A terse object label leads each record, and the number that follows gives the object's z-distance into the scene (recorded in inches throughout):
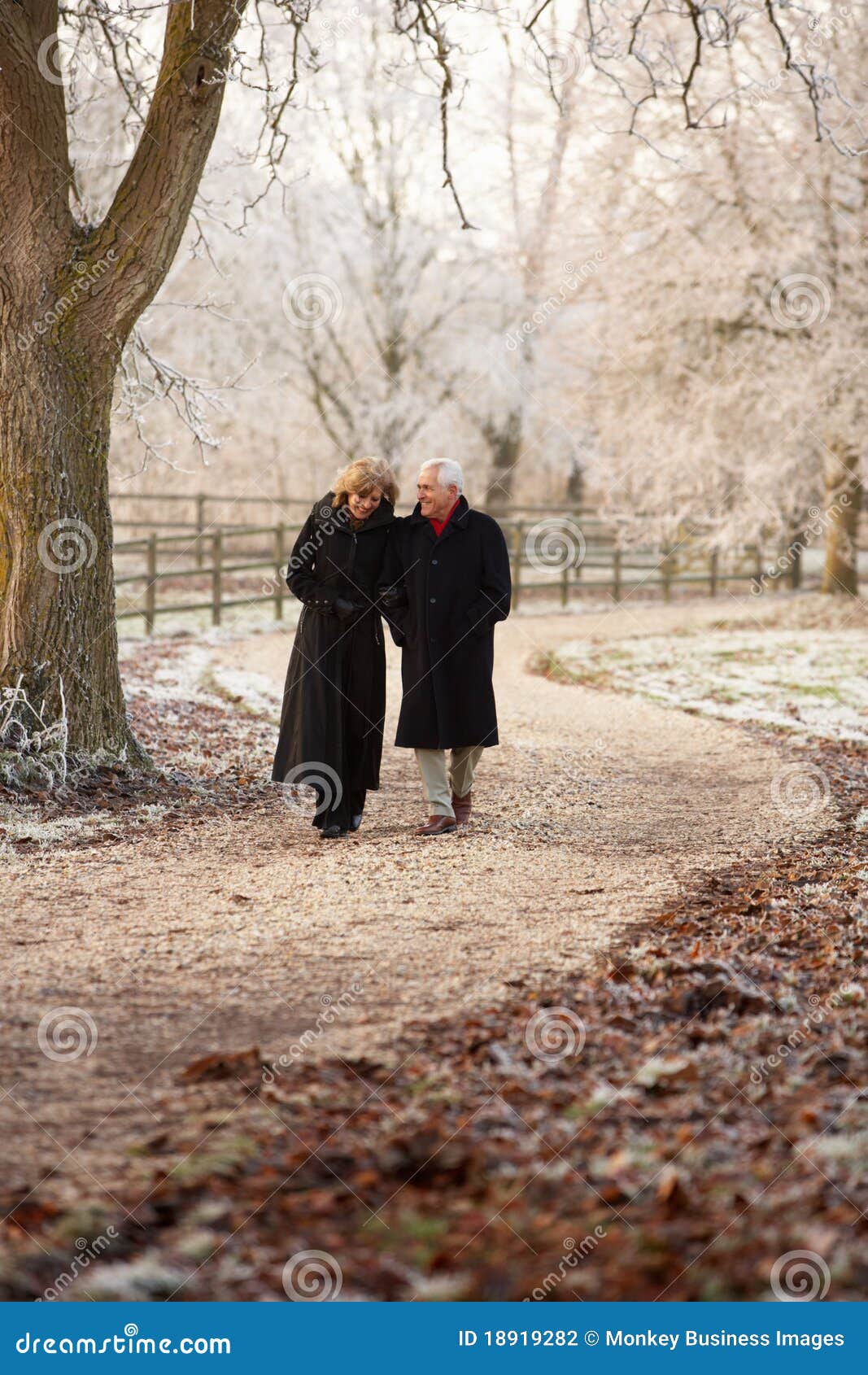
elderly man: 551.2
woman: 546.0
